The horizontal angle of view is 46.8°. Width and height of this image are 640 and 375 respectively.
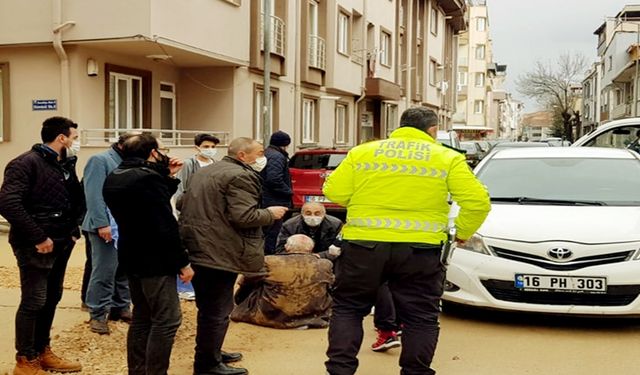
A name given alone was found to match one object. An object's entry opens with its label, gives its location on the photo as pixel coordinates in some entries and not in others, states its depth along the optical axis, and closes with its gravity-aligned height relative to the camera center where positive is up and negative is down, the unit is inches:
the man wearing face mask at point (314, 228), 284.8 -35.4
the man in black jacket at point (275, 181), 355.9 -21.8
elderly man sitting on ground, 255.0 -54.9
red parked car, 538.6 -25.3
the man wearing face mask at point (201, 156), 295.7 -8.1
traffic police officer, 172.9 -23.0
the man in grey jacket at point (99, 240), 235.1 -33.9
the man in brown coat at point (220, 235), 191.2 -26.0
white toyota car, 235.8 -38.5
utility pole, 620.4 +62.1
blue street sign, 525.3 +21.7
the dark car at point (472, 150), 1115.2 -18.9
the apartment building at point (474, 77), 3090.6 +260.3
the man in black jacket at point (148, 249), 170.9 -26.7
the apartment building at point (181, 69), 514.3 +59.1
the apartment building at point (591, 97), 3166.6 +196.2
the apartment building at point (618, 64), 2062.5 +244.4
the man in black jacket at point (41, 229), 187.6 -24.4
